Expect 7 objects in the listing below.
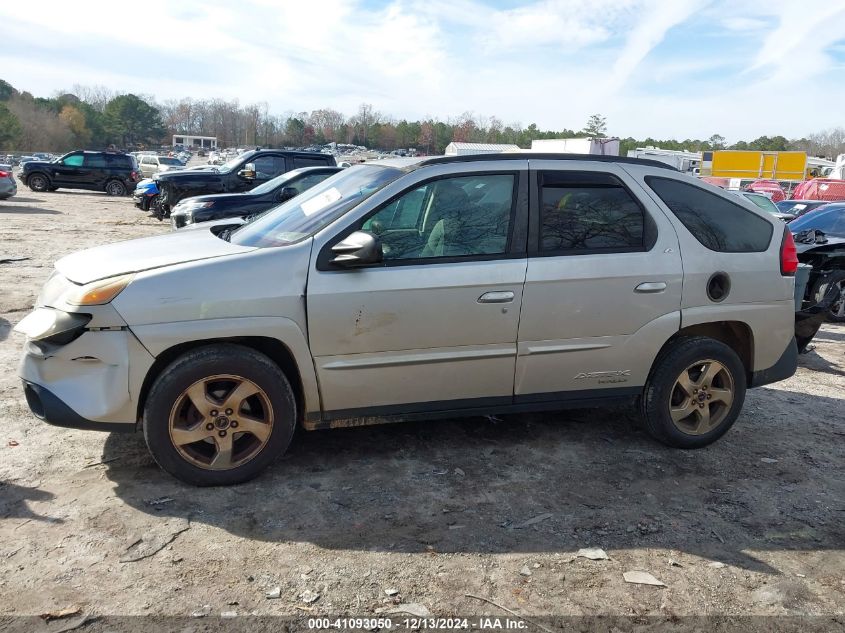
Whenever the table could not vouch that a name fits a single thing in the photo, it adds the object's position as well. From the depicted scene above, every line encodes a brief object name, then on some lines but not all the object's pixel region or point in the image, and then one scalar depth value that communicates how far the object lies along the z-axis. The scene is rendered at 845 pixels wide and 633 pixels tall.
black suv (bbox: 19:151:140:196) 27.55
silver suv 3.61
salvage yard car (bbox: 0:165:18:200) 21.84
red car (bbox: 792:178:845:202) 22.50
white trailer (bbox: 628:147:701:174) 42.30
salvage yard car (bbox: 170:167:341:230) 11.07
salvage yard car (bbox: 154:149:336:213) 15.31
